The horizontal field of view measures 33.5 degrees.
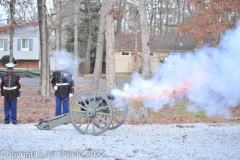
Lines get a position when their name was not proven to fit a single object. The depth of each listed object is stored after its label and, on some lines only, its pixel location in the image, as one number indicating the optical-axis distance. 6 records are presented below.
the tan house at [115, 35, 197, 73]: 46.25
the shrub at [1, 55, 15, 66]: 52.20
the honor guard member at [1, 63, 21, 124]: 13.21
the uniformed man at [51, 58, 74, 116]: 13.46
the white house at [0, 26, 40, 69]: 55.41
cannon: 10.88
